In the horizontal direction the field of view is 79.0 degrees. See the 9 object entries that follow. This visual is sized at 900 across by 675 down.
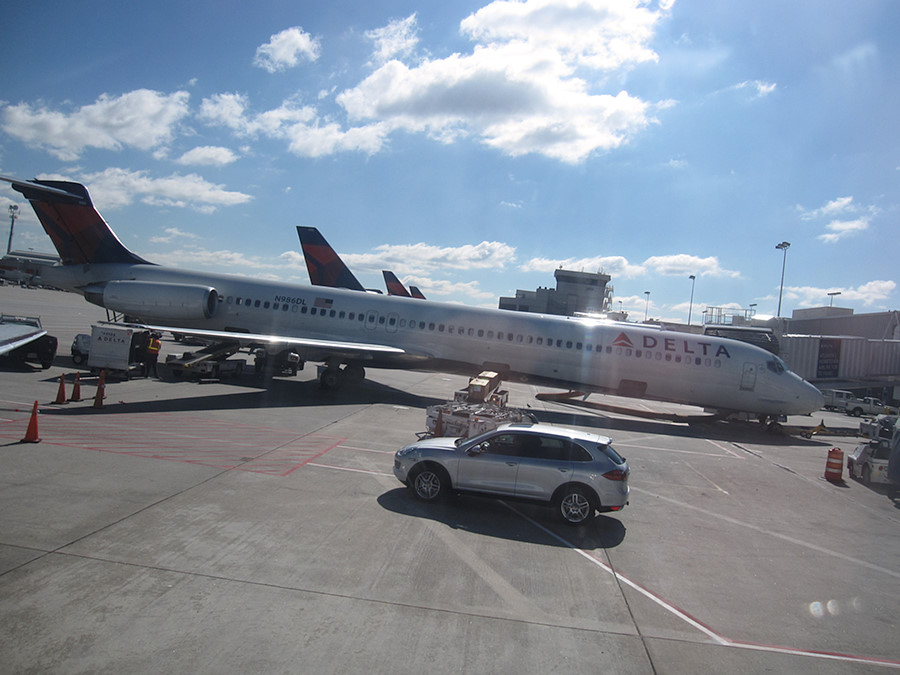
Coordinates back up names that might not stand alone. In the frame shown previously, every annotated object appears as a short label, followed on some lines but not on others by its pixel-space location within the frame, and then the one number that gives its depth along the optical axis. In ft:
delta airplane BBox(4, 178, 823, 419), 64.44
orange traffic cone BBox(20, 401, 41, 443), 34.00
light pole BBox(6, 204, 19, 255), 364.38
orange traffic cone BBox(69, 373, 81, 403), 47.78
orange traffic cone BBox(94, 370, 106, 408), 45.73
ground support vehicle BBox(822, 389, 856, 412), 106.32
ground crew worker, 65.51
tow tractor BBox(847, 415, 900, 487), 42.75
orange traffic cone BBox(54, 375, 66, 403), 46.26
